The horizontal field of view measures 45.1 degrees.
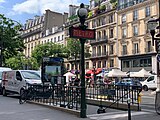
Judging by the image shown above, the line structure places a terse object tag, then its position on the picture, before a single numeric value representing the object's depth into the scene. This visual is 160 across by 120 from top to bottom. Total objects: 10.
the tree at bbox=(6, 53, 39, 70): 45.03
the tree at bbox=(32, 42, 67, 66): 39.05
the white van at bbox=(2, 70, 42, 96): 12.31
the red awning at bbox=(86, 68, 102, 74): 37.34
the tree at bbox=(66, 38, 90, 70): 36.35
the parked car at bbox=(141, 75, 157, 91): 21.54
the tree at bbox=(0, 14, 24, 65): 25.36
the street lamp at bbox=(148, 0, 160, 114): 8.23
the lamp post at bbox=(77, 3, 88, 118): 6.95
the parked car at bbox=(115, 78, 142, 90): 21.77
